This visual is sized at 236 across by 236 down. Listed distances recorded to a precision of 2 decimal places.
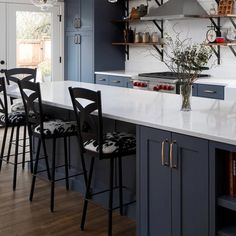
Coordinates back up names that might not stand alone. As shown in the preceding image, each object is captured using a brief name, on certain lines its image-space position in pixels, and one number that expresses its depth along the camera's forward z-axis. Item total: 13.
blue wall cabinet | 6.76
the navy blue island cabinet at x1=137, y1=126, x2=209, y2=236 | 2.35
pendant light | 4.58
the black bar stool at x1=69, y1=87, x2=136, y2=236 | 2.87
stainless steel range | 5.38
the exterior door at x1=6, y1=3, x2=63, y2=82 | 6.87
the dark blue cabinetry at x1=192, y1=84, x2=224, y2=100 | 4.93
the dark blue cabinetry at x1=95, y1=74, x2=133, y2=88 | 6.28
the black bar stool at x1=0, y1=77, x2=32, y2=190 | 4.03
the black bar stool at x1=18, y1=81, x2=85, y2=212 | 3.49
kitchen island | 2.28
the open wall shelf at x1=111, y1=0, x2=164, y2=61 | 6.48
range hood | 5.55
